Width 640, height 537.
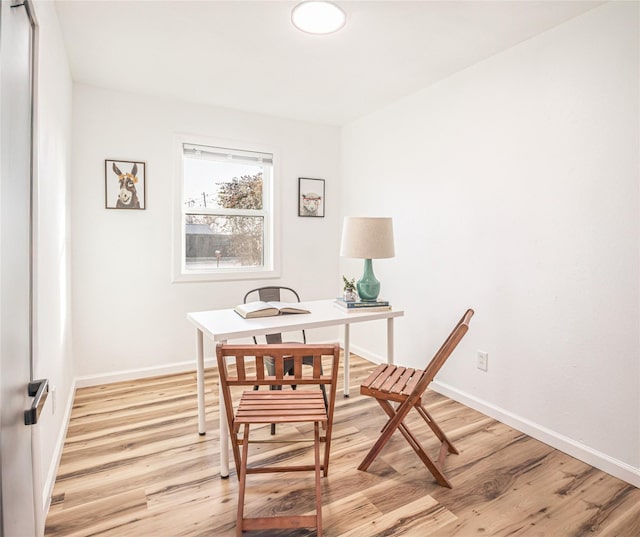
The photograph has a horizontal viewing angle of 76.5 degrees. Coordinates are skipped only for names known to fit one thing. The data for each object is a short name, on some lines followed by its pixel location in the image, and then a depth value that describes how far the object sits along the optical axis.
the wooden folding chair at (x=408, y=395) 1.95
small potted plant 2.68
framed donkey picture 3.28
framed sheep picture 4.15
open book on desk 2.38
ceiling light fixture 2.12
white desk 2.06
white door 0.90
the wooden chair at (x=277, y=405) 1.64
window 3.71
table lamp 2.52
